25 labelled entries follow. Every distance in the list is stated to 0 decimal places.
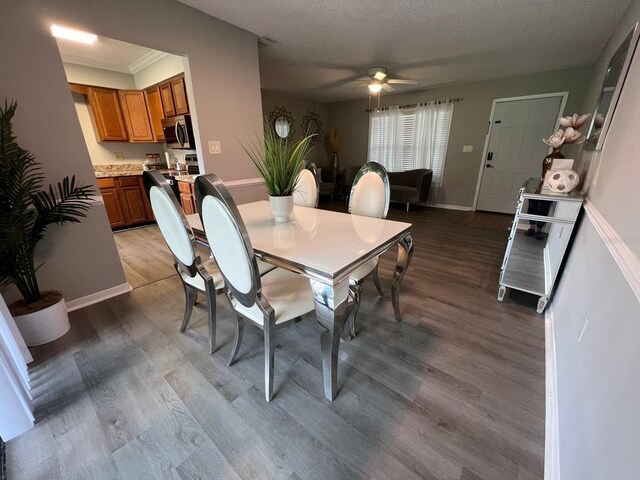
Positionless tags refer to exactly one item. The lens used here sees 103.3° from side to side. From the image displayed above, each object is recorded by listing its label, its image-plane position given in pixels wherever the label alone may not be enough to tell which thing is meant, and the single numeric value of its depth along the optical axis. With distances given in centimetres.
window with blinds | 507
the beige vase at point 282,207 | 160
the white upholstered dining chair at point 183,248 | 130
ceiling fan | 354
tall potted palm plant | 145
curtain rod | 478
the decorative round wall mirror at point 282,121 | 562
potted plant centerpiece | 144
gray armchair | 489
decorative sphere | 180
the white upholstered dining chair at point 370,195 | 187
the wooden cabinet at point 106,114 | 375
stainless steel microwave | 333
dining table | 109
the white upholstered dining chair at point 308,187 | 231
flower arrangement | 205
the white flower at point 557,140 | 209
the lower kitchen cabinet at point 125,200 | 380
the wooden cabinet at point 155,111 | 368
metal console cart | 175
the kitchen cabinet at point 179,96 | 321
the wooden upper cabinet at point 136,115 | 389
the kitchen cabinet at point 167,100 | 343
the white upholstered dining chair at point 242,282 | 98
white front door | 416
